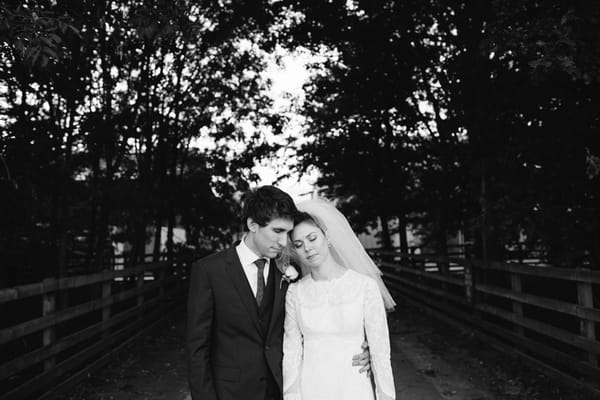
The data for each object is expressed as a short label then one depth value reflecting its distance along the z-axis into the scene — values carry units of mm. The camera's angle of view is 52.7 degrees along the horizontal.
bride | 3430
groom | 3279
